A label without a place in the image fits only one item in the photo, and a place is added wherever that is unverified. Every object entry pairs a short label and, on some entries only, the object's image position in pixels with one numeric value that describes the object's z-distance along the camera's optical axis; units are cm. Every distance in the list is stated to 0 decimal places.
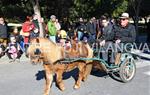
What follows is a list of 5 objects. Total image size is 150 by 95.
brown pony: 305
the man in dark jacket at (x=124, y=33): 386
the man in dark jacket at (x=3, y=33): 595
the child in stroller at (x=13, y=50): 567
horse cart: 383
